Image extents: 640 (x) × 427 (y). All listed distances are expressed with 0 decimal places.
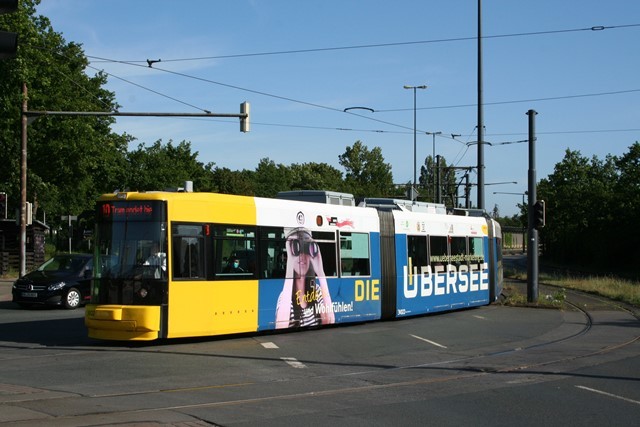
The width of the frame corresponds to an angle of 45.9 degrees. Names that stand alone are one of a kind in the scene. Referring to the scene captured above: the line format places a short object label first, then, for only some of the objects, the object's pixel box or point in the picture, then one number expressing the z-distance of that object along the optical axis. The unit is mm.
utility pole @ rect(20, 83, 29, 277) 28391
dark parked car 21750
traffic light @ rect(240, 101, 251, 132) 21531
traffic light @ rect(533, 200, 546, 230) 25047
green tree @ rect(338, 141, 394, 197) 99125
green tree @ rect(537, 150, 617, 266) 67188
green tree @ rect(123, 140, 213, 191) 68750
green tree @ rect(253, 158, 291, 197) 98438
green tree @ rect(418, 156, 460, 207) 84750
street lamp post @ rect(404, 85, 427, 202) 51094
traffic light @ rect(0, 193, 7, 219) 29234
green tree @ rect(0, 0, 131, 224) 35844
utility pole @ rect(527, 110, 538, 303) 25438
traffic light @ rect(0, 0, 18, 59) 6510
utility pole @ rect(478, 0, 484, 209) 30031
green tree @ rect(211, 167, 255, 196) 88875
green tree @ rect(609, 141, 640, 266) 63572
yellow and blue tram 13805
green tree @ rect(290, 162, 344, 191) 99375
